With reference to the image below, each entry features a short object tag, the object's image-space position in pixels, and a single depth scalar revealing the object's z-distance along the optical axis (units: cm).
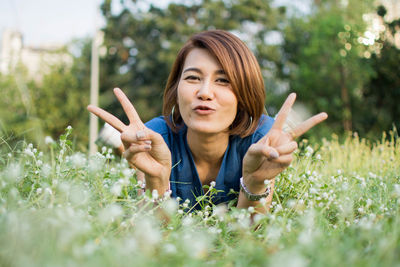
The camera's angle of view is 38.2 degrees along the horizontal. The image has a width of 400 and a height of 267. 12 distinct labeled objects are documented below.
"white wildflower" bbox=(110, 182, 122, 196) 83
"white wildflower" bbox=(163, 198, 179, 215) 79
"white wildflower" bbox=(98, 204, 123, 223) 72
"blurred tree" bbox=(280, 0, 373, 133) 1089
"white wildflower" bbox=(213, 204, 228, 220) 88
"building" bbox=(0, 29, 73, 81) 2172
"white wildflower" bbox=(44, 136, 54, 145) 87
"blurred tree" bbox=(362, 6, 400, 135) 975
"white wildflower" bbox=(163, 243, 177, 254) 70
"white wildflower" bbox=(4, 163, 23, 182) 83
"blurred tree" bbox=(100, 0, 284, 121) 1548
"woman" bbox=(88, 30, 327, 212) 104
